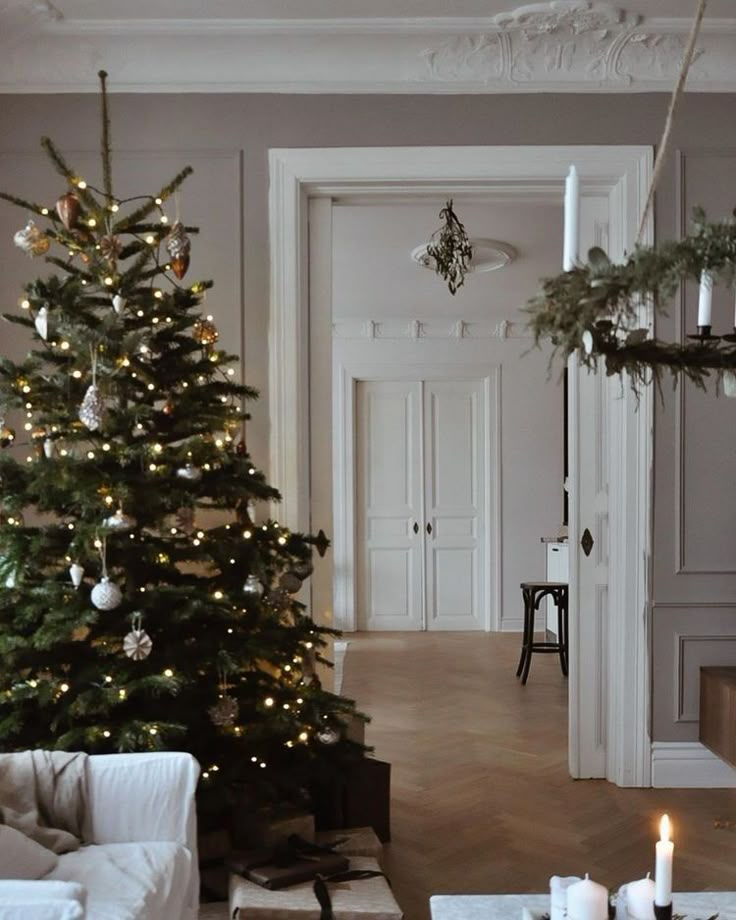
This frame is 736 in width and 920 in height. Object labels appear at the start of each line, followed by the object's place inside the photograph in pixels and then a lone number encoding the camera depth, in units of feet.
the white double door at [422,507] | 28.55
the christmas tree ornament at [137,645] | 9.07
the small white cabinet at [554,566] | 25.02
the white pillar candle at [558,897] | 6.28
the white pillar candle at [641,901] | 6.10
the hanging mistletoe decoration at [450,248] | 16.07
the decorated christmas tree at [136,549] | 9.19
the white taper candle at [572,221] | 4.87
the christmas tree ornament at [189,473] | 9.43
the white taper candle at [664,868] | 5.80
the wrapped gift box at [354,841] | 10.26
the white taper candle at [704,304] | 5.25
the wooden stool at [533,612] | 21.16
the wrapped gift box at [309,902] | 8.46
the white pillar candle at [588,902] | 5.91
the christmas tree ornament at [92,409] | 9.01
